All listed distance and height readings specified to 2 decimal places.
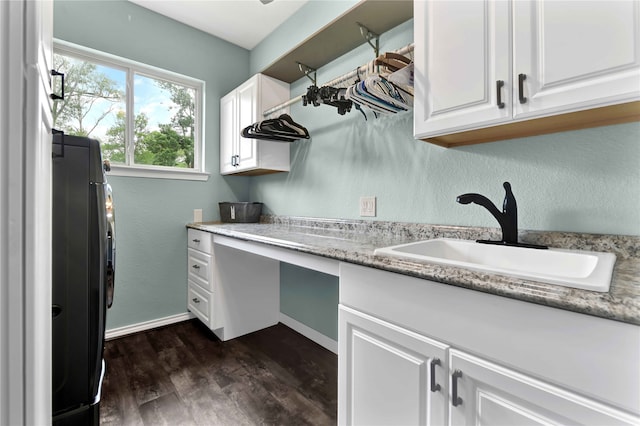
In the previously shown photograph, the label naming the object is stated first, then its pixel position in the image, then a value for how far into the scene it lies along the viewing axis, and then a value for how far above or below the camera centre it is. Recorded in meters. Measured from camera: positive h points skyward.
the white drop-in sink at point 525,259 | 0.64 -0.15
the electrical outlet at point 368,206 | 1.76 +0.05
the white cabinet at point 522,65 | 0.78 +0.48
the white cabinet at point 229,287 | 2.15 -0.60
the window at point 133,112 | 2.17 +0.86
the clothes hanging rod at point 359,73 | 1.35 +0.77
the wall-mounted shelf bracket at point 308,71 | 2.10 +1.09
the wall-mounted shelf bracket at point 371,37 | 1.66 +1.07
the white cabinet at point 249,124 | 2.27 +0.76
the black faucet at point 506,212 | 1.10 +0.01
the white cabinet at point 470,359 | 0.54 -0.36
